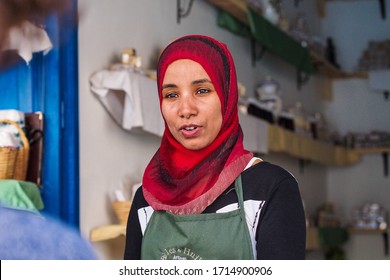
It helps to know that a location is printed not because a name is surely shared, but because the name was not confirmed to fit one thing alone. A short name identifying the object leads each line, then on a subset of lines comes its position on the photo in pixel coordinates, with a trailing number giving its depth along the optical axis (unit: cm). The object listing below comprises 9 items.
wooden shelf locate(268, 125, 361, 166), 391
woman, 115
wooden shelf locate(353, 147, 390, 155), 550
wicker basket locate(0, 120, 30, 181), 205
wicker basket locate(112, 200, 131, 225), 255
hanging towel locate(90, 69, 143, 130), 249
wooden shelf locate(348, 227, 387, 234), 548
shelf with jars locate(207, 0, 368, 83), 353
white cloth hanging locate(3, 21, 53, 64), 218
